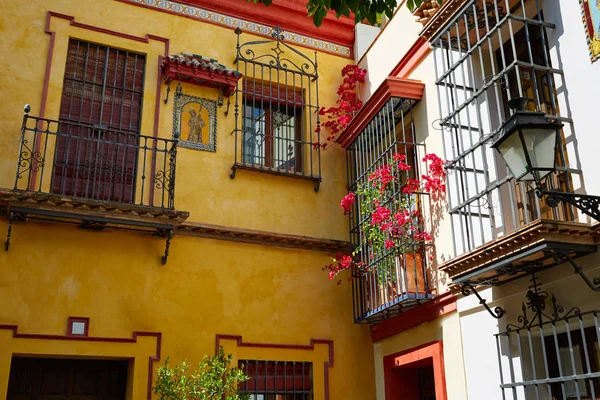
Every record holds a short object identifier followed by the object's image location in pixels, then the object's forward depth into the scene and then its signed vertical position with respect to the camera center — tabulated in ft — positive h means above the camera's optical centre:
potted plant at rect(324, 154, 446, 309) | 25.31 +7.82
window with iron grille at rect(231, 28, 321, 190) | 31.32 +15.14
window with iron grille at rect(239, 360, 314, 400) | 27.40 +2.56
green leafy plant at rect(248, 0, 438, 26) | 18.94 +11.69
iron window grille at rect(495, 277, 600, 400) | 17.89 +2.42
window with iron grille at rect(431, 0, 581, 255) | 19.79 +10.27
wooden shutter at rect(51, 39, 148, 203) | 27.02 +12.84
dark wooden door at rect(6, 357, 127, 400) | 25.40 +2.56
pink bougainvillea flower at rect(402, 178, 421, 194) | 25.61 +9.24
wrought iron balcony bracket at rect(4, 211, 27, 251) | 24.41 +7.94
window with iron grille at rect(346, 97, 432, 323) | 25.38 +8.24
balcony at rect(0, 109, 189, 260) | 24.63 +10.23
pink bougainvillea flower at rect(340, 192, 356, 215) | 28.68 +9.71
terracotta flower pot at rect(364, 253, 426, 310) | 25.08 +5.86
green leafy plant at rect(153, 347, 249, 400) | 23.77 +2.21
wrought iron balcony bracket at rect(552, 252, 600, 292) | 16.67 +4.01
